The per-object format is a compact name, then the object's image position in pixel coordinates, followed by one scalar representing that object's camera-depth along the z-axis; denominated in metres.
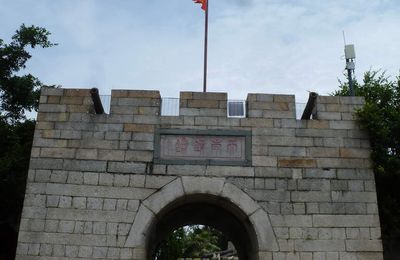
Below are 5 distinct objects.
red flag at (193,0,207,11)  8.65
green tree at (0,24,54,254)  7.66
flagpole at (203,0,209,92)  7.80
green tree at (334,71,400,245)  5.91
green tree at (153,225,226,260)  13.30
